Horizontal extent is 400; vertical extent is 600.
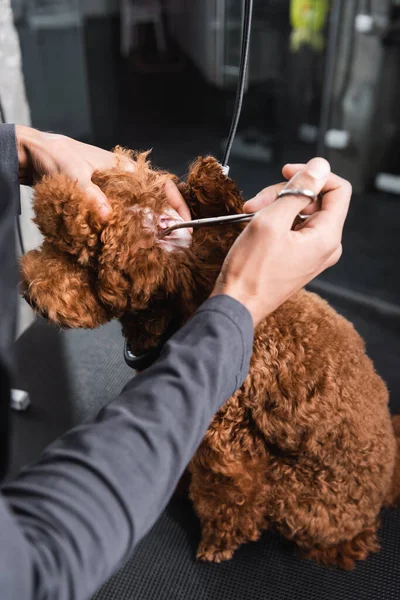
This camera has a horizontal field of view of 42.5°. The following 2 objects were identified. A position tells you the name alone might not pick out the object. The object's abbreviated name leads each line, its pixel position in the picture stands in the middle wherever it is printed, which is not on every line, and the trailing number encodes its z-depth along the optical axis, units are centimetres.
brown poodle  63
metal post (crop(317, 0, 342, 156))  182
